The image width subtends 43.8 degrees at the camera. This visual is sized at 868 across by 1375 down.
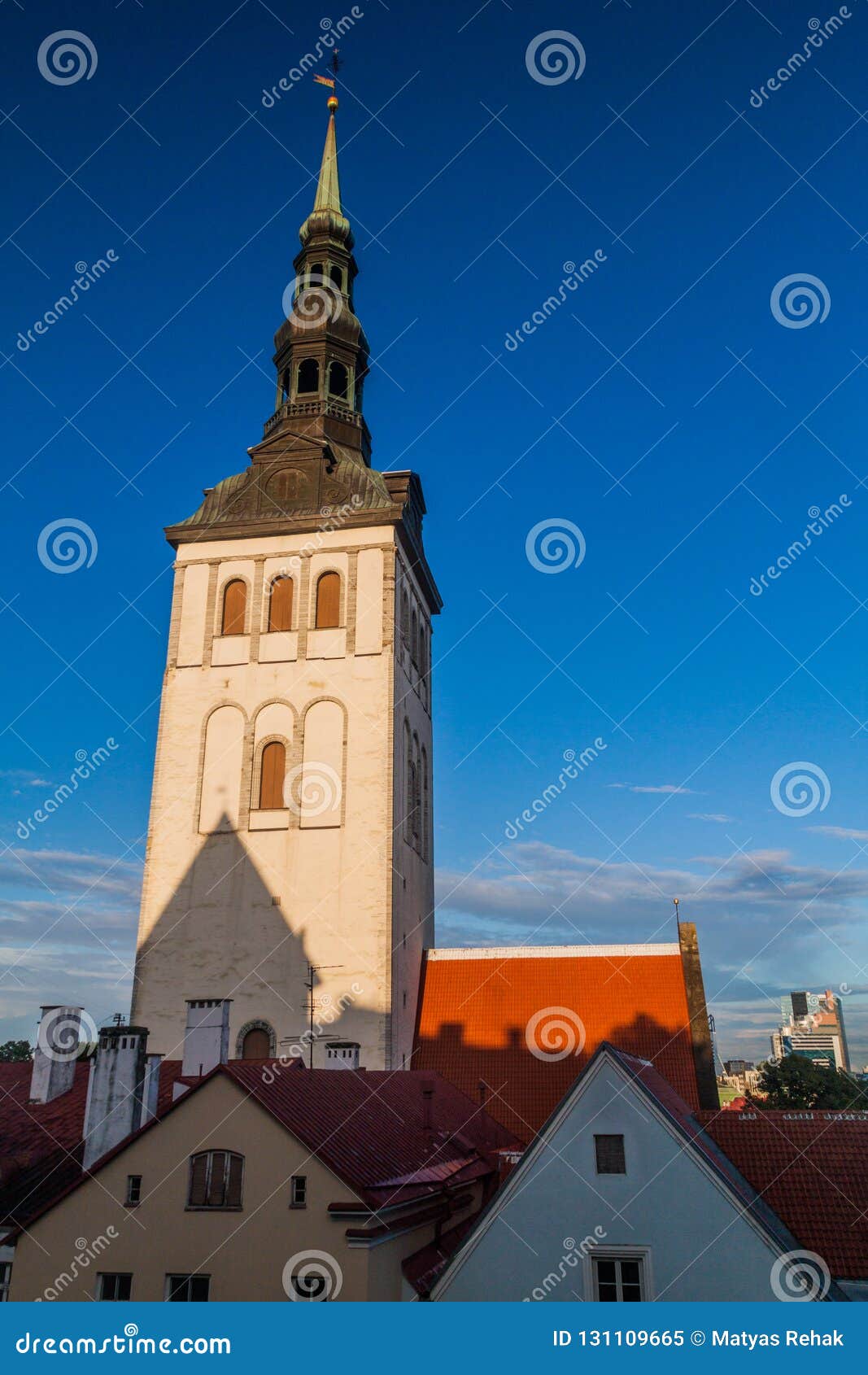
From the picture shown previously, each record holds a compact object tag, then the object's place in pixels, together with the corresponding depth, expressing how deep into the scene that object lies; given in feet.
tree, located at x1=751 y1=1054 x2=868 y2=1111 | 151.23
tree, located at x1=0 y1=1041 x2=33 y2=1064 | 216.95
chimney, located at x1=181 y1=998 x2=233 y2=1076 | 69.87
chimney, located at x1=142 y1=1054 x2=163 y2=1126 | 58.75
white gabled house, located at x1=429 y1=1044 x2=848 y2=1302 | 47.98
